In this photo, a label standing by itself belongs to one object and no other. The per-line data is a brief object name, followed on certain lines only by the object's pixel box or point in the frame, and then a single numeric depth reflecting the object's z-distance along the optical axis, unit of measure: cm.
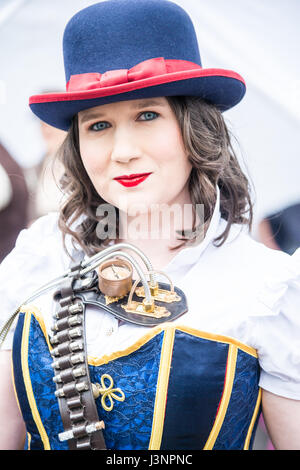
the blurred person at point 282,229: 270
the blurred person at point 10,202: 283
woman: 240
